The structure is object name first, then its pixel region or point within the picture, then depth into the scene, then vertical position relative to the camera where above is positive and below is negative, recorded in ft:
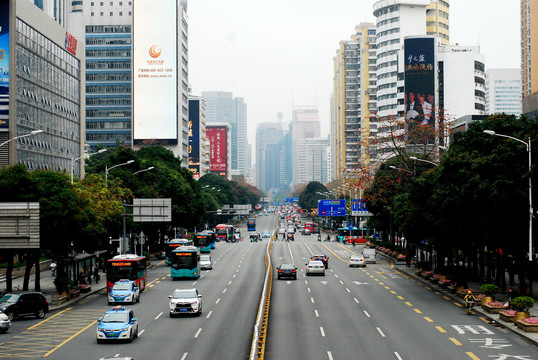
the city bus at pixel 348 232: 489.67 -19.38
